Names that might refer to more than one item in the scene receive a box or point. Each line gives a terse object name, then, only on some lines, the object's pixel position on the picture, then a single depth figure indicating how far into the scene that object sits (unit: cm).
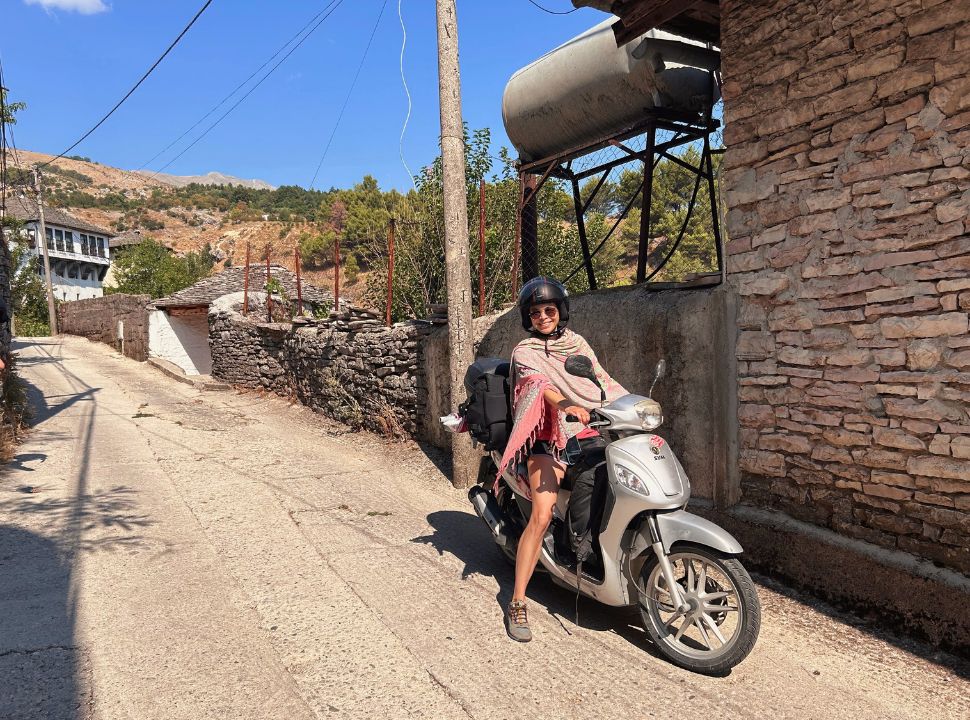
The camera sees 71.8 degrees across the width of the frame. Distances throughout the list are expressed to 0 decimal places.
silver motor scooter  297
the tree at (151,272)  3759
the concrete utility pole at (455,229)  651
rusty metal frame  647
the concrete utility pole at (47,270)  3147
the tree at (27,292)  3003
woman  351
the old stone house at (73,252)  5791
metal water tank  623
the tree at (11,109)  1635
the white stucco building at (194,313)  2094
